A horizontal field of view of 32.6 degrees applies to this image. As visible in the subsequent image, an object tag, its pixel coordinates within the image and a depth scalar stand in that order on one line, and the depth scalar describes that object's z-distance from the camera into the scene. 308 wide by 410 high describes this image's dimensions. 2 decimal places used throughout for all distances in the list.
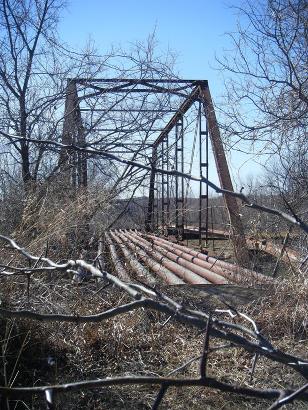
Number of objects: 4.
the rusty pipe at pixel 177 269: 5.19
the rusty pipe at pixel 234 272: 4.65
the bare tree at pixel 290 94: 7.82
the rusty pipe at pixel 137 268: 4.81
